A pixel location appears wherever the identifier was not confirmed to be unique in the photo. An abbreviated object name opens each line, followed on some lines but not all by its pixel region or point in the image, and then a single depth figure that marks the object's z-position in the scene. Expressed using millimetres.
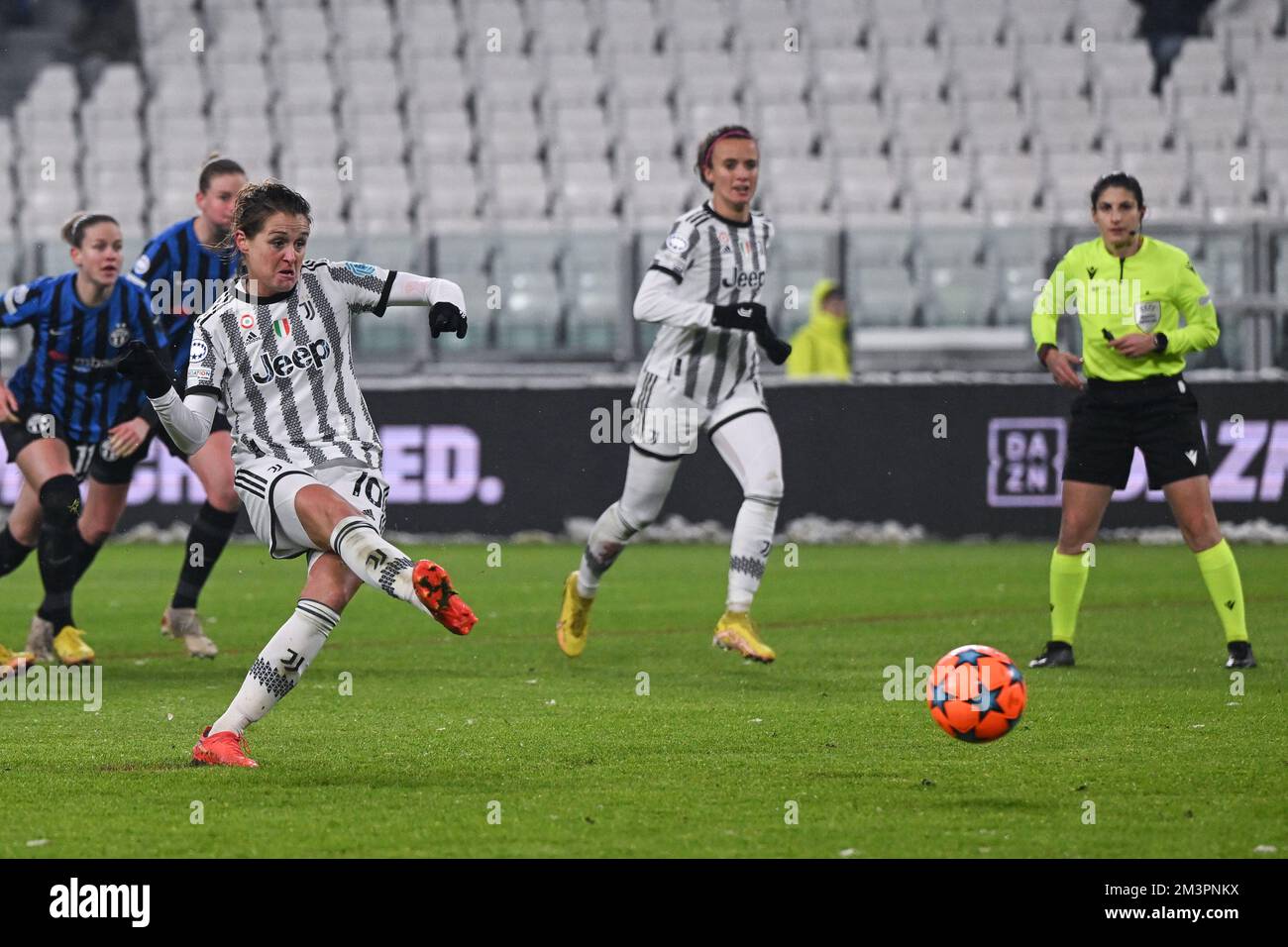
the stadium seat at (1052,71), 22859
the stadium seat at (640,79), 23484
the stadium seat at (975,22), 23734
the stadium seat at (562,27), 24375
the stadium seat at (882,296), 17688
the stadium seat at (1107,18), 23781
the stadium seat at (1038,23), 23608
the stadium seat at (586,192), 21828
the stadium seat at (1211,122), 21844
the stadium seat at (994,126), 22156
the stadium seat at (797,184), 21469
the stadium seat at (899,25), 23953
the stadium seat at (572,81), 23602
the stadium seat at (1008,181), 21328
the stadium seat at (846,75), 23297
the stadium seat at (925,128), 22234
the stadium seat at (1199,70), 22703
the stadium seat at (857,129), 22391
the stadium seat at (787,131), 22453
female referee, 8656
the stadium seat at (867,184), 21469
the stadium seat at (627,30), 24250
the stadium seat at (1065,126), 22172
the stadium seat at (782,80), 23359
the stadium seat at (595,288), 17531
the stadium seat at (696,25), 24266
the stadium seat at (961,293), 17719
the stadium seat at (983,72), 23000
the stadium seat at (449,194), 22188
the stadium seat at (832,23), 24031
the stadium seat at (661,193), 21266
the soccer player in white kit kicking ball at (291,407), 6059
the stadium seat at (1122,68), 22781
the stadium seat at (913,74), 23109
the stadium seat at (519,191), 22062
